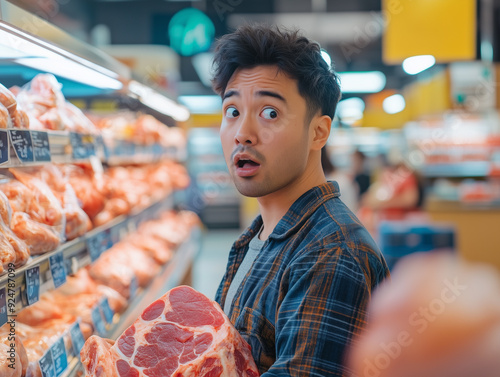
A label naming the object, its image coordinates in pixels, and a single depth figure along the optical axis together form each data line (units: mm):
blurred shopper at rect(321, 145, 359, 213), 4941
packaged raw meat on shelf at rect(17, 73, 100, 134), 2129
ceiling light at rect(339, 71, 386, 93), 15625
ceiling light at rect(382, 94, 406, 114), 16984
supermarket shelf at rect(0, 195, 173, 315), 1491
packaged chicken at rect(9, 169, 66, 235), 1862
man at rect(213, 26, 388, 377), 1226
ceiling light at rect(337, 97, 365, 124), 17203
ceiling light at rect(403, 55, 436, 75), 5957
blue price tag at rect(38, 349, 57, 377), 1636
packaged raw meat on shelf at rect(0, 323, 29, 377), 1401
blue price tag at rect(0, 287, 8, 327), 1361
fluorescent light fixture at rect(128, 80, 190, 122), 3721
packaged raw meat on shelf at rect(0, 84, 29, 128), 1624
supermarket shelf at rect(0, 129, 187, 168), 1516
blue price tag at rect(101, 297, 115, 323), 2527
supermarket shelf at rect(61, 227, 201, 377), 2460
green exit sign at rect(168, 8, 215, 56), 7668
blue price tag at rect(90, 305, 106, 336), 2330
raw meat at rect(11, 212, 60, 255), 1679
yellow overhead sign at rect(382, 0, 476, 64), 5012
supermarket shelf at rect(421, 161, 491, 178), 7406
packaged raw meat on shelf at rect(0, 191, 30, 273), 1427
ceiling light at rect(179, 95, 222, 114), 16125
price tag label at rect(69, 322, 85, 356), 1990
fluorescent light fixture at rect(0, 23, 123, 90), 1706
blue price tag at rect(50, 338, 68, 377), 1747
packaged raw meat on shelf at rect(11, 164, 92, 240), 2094
